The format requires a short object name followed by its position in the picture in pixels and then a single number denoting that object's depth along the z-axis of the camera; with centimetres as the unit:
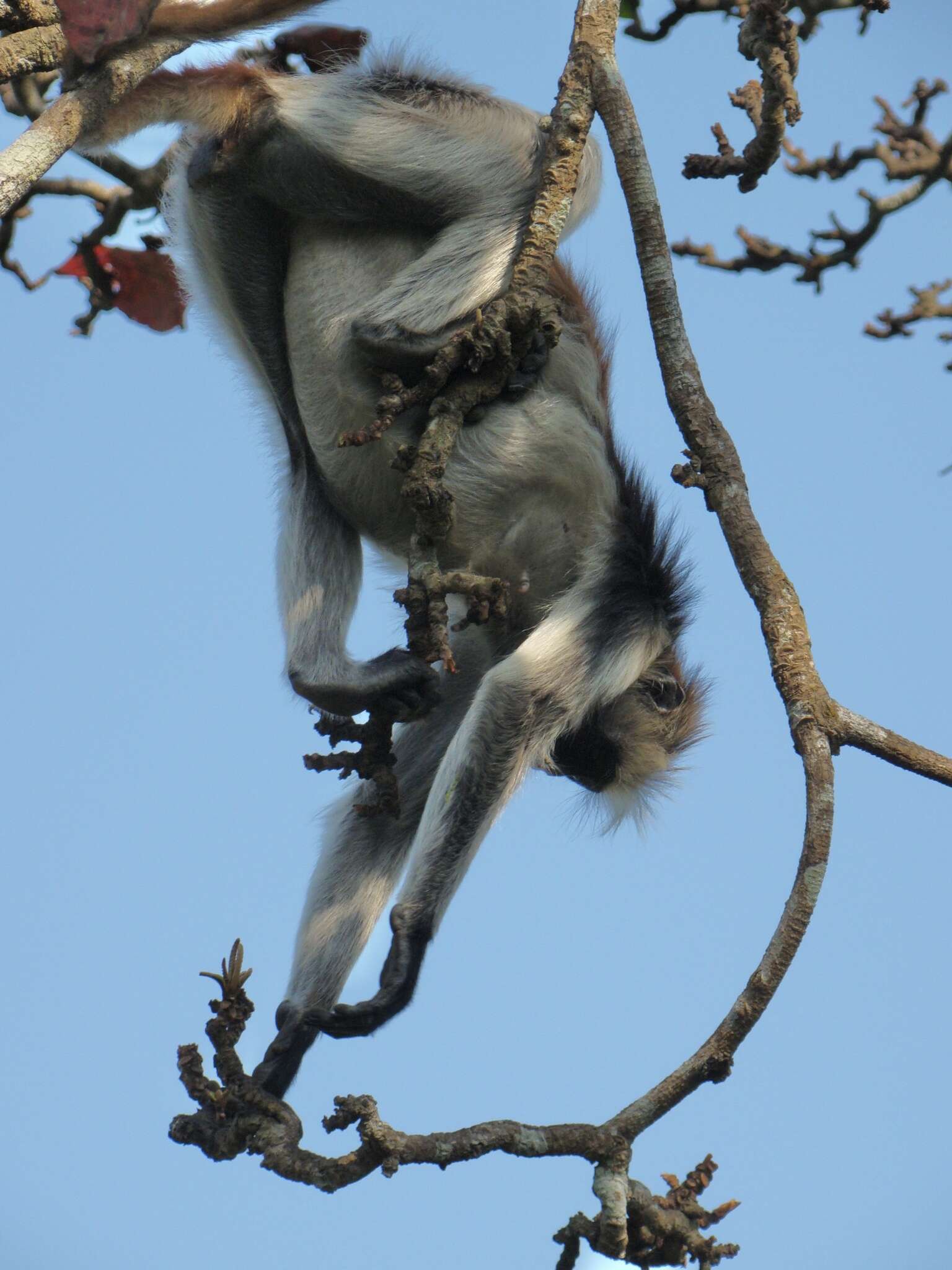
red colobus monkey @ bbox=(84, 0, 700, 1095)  905
